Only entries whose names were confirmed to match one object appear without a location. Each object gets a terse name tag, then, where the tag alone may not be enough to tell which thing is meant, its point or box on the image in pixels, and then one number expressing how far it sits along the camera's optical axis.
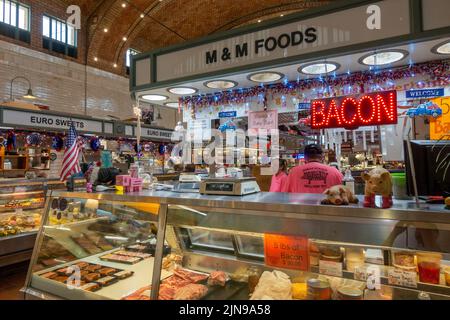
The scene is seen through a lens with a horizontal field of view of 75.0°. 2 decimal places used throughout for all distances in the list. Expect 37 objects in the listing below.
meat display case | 1.61
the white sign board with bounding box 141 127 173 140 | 10.15
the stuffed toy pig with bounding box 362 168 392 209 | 1.59
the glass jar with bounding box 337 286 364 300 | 1.71
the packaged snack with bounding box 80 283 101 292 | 2.29
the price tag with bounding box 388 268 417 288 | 1.71
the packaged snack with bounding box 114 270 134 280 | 2.47
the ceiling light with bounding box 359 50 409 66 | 2.93
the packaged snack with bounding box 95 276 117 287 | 2.38
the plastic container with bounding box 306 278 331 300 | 1.77
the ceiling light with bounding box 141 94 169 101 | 4.18
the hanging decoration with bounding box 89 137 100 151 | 9.06
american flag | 3.11
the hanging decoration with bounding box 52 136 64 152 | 8.05
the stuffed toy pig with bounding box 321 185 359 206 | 1.69
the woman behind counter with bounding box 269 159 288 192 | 5.60
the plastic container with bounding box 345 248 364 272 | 1.88
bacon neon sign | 3.46
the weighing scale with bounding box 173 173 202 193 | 2.73
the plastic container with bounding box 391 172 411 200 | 1.83
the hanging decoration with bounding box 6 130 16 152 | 7.15
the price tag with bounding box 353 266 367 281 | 1.85
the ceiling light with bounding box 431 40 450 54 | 2.73
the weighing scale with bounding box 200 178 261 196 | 2.15
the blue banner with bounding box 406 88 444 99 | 3.87
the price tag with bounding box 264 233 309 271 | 1.82
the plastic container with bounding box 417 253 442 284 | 1.66
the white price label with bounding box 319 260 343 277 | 1.86
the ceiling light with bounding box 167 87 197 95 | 3.85
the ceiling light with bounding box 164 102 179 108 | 5.04
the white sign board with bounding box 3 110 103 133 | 6.54
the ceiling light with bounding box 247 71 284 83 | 3.34
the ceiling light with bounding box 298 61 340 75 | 3.19
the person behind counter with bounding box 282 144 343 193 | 3.54
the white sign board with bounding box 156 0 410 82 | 2.31
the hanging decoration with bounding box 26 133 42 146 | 7.57
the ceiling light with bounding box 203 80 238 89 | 3.70
